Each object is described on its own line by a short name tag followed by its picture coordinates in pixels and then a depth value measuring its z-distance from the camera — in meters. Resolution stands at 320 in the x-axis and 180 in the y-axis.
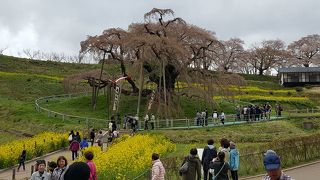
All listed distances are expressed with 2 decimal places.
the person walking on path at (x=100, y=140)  21.01
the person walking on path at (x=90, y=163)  7.36
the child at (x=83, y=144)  19.43
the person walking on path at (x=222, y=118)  28.34
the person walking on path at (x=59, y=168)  7.33
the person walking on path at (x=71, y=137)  22.11
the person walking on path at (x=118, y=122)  28.81
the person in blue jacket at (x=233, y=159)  10.53
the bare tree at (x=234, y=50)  72.39
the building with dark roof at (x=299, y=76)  65.14
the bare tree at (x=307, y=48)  83.42
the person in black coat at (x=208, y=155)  10.45
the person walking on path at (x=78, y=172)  3.96
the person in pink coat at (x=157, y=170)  8.84
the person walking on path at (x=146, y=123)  27.76
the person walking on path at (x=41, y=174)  7.35
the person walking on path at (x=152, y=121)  28.01
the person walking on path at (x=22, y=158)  19.37
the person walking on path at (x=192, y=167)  9.42
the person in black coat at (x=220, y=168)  8.45
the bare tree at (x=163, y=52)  30.72
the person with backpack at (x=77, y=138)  20.74
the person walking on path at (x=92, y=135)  23.24
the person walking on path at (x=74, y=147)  18.73
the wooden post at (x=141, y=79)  30.01
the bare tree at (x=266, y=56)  76.01
